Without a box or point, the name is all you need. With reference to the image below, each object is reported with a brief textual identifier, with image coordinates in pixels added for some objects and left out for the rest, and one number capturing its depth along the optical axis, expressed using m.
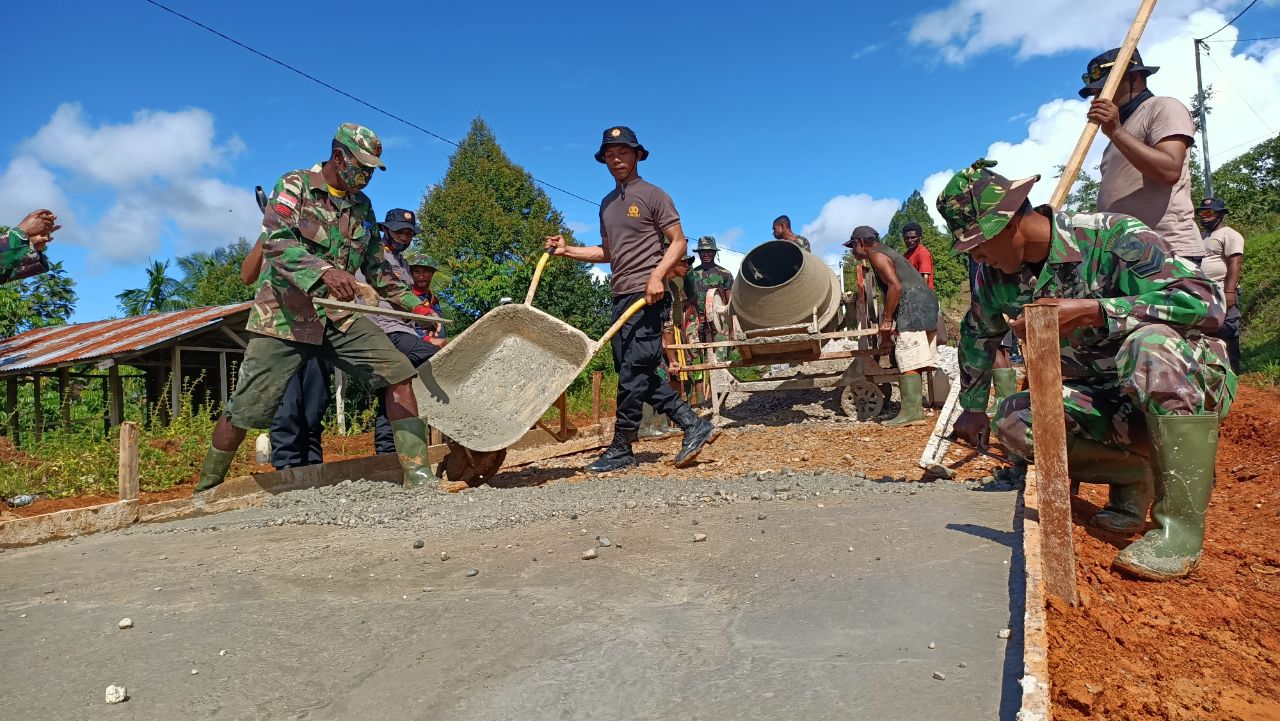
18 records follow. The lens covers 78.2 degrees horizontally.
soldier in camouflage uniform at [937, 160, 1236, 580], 2.42
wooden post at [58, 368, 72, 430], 13.81
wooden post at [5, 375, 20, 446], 15.01
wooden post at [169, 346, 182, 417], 13.44
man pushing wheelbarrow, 5.05
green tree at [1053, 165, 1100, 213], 44.19
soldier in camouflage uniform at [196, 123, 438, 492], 4.14
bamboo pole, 3.25
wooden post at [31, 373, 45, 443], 11.95
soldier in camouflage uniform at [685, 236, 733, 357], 10.27
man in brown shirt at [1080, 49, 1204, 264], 3.34
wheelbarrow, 4.57
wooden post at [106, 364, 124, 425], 14.13
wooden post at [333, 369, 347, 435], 13.47
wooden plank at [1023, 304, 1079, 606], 2.05
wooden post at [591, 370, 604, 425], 8.96
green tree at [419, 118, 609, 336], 35.03
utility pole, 23.97
